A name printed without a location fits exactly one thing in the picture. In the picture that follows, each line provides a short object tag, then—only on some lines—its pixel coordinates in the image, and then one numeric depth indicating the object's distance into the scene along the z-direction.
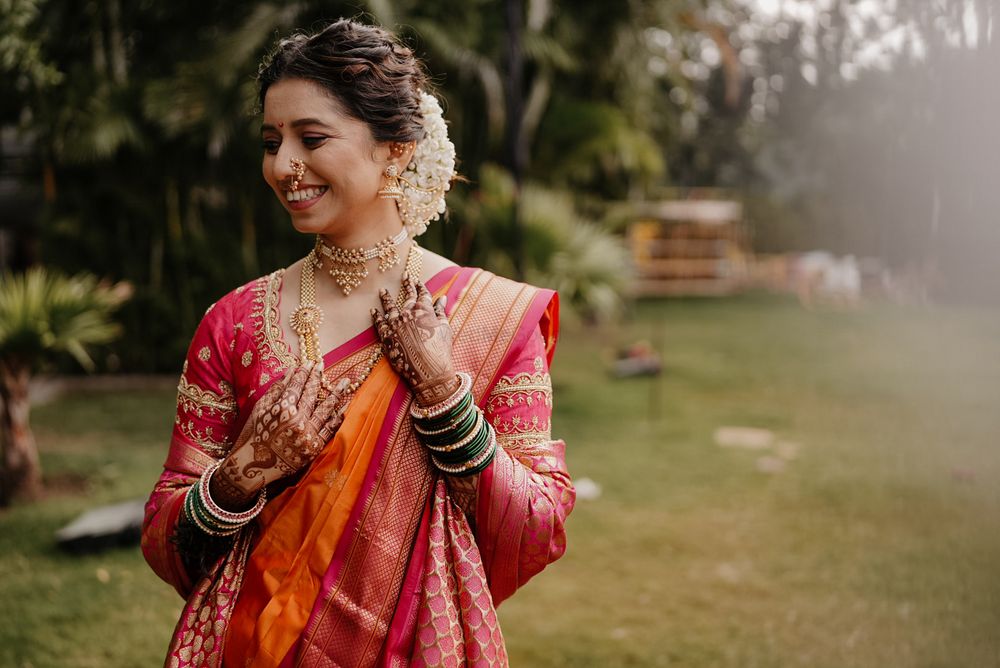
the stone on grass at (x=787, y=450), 7.01
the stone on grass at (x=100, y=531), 4.89
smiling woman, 1.55
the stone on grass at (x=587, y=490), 5.99
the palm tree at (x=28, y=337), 5.27
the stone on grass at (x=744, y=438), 7.32
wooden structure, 18.36
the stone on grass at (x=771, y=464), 6.65
